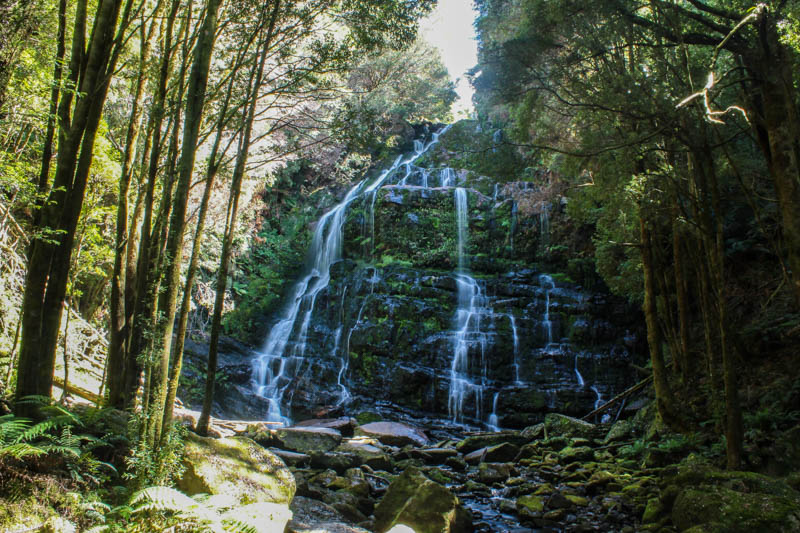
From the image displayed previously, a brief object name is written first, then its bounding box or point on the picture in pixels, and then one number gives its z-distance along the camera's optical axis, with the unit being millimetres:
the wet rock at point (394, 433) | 9703
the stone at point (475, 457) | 8327
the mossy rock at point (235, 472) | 4156
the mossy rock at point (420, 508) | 4648
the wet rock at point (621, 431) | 8586
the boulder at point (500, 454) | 8305
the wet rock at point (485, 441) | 9141
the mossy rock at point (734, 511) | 3715
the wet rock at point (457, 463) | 7961
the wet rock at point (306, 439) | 8483
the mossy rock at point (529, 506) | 5660
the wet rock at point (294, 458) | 7348
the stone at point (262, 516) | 3125
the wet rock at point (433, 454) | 8477
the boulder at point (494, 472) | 7160
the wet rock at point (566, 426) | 9409
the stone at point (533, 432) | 9656
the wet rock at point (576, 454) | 7672
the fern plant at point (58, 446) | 3361
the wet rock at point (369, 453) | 7668
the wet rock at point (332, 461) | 7125
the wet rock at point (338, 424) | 10320
